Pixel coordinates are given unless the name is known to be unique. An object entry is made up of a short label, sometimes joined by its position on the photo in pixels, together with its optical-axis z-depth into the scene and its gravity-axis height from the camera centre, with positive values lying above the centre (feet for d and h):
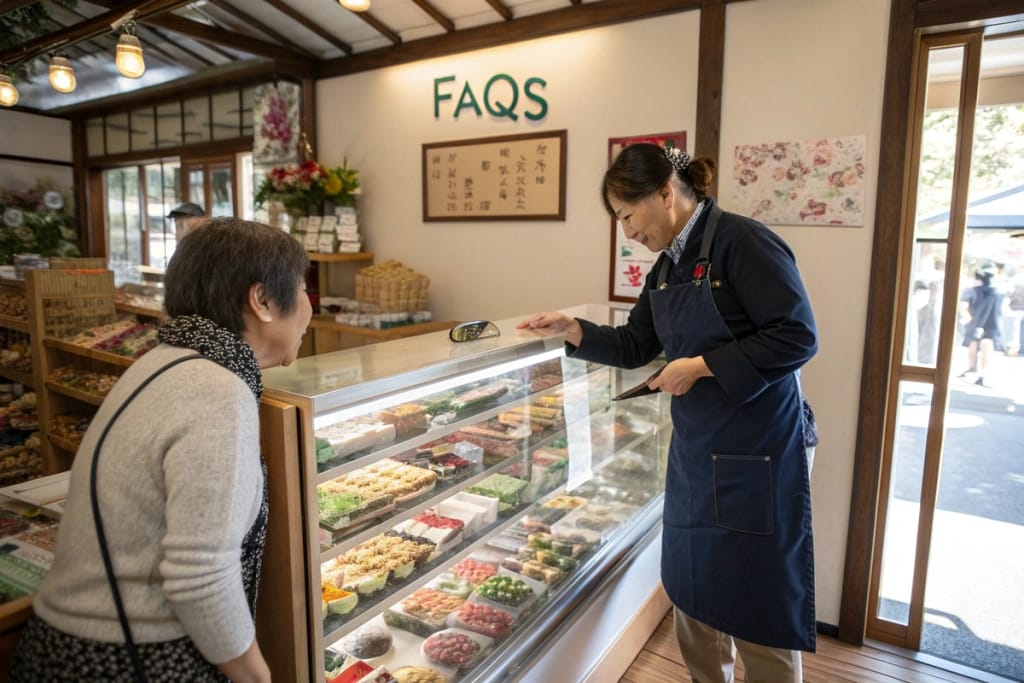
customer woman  3.18 -1.30
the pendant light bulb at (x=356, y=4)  8.97 +3.47
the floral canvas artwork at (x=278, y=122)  15.51 +3.15
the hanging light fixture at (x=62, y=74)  12.44 +3.33
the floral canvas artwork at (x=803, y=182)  9.33 +1.20
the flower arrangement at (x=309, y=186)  14.26 +1.49
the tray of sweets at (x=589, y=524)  8.66 -3.65
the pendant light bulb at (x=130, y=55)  10.55 +3.17
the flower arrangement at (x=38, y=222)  20.92 +0.86
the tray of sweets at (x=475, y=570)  7.72 -3.79
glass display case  4.99 -2.61
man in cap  14.01 +0.81
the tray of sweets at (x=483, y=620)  6.87 -3.90
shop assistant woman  5.82 -1.39
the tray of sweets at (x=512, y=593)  7.23 -3.82
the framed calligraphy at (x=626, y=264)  11.34 -0.09
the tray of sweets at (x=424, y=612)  6.95 -3.88
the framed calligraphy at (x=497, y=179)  12.19 +1.54
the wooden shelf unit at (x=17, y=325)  13.84 -1.69
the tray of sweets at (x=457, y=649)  6.39 -3.95
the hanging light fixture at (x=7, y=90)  13.08 +3.16
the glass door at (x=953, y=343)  9.12 -1.16
